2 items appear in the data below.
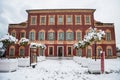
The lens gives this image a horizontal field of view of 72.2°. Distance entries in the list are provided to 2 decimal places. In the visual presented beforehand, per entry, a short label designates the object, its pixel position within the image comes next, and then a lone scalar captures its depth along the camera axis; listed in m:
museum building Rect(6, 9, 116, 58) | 11.79
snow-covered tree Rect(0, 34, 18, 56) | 4.87
